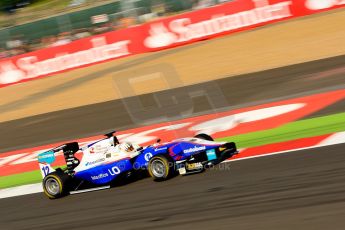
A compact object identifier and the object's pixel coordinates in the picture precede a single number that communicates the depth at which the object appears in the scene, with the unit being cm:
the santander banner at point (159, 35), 4456
